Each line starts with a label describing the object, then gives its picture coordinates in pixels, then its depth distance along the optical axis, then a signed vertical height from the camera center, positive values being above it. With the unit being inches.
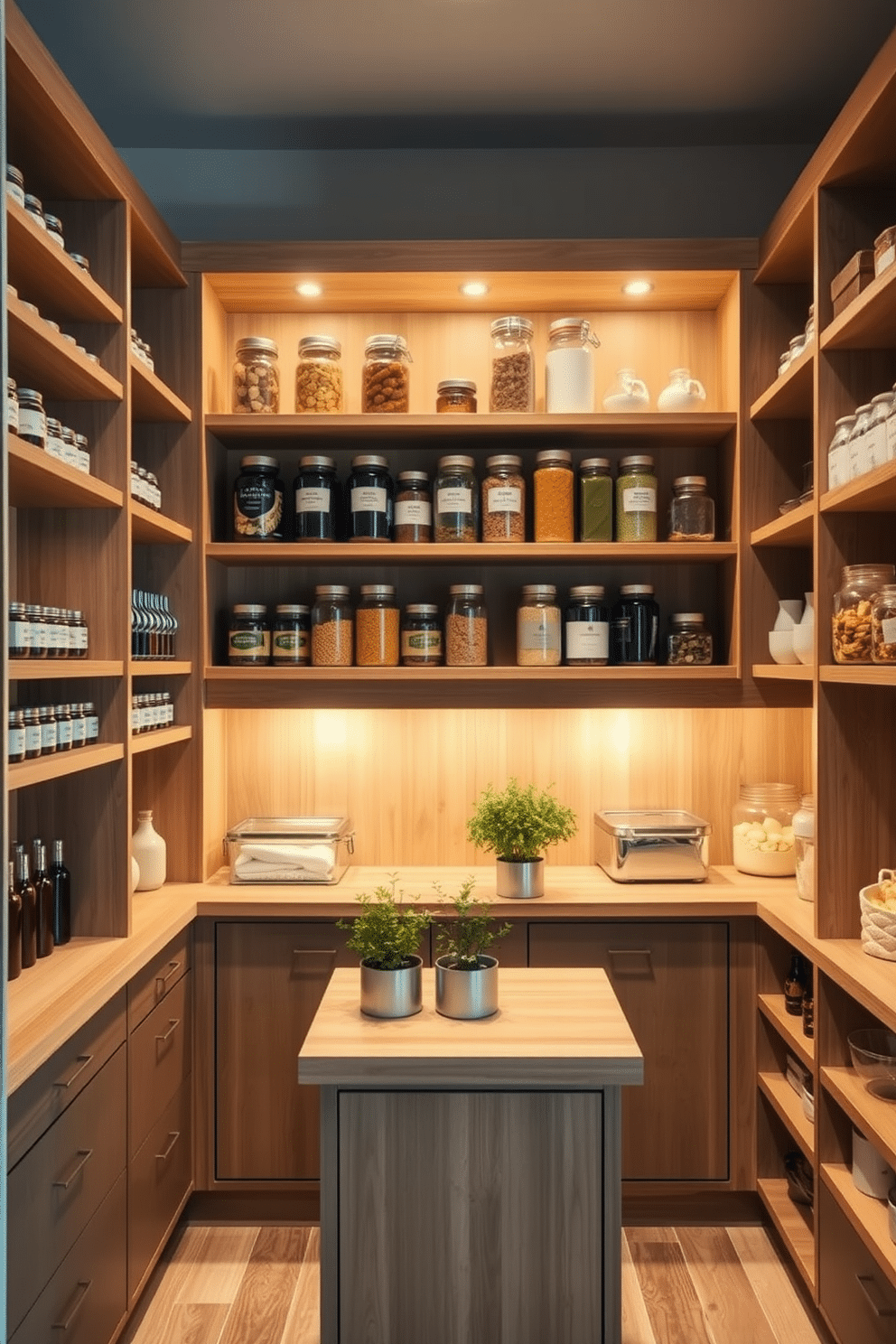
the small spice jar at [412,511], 115.0 +16.9
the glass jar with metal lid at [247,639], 116.5 +2.9
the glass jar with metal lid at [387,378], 115.2 +31.6
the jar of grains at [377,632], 115.9 +3.6
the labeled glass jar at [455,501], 114.4 +17.9
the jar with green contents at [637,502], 115.0 +17.9
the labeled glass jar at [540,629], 115.3 +4.0
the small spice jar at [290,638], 116.5 +3.0
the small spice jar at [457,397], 114.5 +29.3
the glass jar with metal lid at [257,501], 115.8 +18.1
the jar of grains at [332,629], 115.9 +4.0
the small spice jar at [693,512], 116.0 +17.0
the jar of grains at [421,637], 115.3 +3.1
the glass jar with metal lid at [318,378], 115.0 +31.5
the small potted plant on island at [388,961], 75.4 -21.7
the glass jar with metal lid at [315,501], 115.7 +18.1
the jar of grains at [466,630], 115.9 +3.9
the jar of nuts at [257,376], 116.0 +32.2
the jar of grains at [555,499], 114.6 +18.1
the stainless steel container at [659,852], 113.1 -20.2
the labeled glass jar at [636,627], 116.6 +4.2
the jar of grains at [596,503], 115.6 +17.9
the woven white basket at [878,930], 82.2 -21.1
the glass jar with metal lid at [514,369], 114.6 +32.6
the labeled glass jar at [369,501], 114.9 +17.9
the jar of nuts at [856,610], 81.7 +4.4
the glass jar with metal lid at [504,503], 114.2 +17.7
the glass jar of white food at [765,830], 116.3 -18.6
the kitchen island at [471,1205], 70.6 -36.6
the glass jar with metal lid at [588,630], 115.4 +3.9
